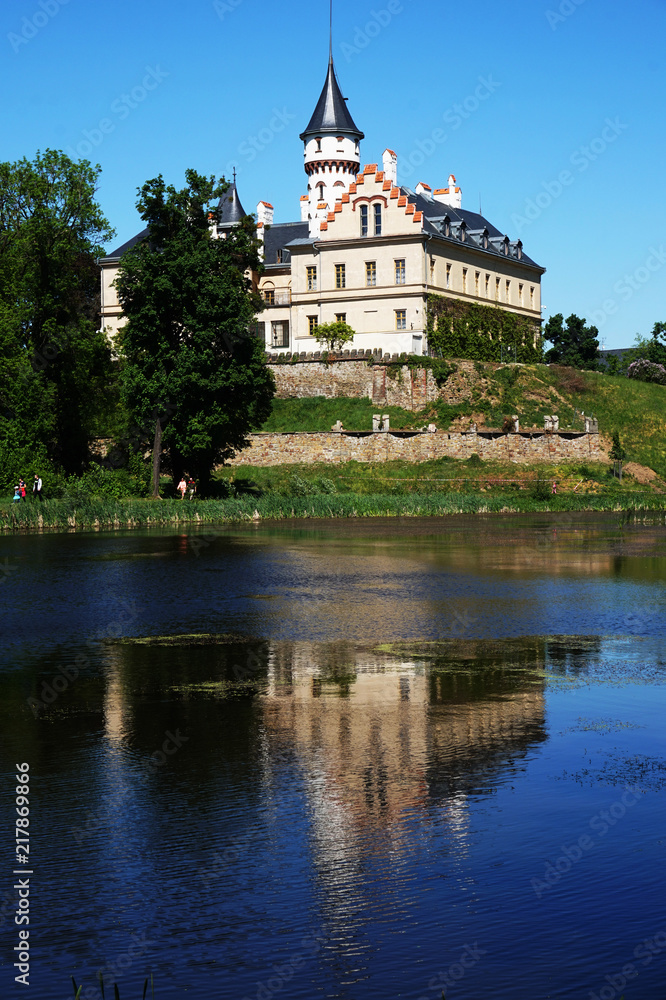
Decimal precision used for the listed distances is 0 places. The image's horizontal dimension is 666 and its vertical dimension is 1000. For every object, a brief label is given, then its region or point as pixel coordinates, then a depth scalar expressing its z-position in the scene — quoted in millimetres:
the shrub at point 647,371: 90938
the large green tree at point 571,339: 99000
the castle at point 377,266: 81625
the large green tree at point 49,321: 53656
